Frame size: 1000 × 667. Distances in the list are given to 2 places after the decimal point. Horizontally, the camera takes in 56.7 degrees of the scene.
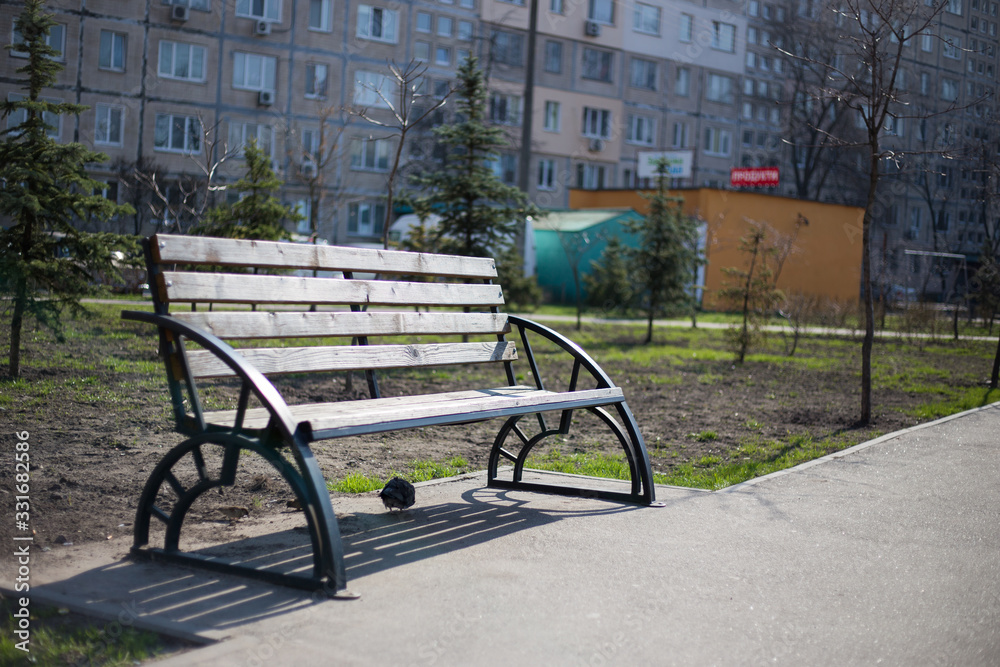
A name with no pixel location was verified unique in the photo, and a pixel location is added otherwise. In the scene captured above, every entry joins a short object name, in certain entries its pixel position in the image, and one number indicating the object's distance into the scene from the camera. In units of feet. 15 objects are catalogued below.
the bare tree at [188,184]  43.70
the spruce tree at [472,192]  44.19
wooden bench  11.21
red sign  123.13
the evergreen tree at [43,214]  24.30
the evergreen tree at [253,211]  41.45
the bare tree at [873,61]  27.14
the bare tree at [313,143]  104.84
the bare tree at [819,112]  30.60
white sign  120.67
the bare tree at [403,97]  33.26
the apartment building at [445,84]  103.55
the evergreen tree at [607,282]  86.22
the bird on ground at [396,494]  15.15
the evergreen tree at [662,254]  60.18
